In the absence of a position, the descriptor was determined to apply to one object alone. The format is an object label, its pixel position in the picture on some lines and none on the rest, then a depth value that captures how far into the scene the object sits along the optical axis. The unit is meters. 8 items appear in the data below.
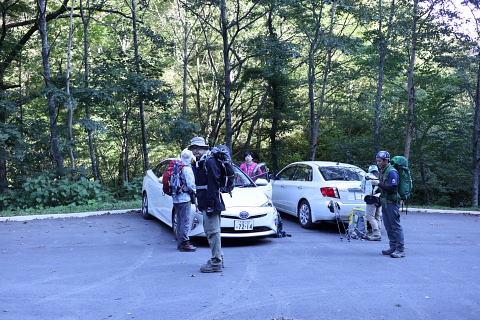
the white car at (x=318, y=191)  9.08
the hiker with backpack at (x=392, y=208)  7.00
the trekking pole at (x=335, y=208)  8.95
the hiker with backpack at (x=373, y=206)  8.16
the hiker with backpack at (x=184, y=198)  7.37
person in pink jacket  10.96
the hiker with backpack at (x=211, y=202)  5.83
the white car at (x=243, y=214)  7.59
